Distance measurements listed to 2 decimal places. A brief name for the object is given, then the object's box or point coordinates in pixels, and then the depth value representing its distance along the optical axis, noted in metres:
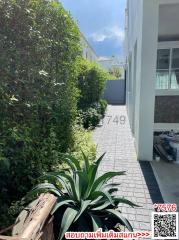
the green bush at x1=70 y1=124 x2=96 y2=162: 4.02
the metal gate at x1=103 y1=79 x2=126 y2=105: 18.02
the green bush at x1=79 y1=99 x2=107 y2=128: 7.54
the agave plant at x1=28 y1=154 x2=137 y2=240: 1.85
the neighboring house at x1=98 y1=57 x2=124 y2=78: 27.22
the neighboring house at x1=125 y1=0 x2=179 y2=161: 4.03
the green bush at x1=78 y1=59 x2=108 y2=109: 8.09
